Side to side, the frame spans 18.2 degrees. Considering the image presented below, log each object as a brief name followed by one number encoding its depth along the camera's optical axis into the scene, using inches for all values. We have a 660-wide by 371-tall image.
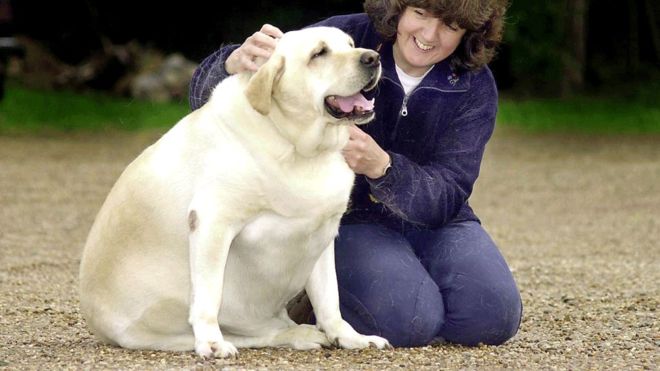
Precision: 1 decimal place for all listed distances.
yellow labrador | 285.2
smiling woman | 331.9
